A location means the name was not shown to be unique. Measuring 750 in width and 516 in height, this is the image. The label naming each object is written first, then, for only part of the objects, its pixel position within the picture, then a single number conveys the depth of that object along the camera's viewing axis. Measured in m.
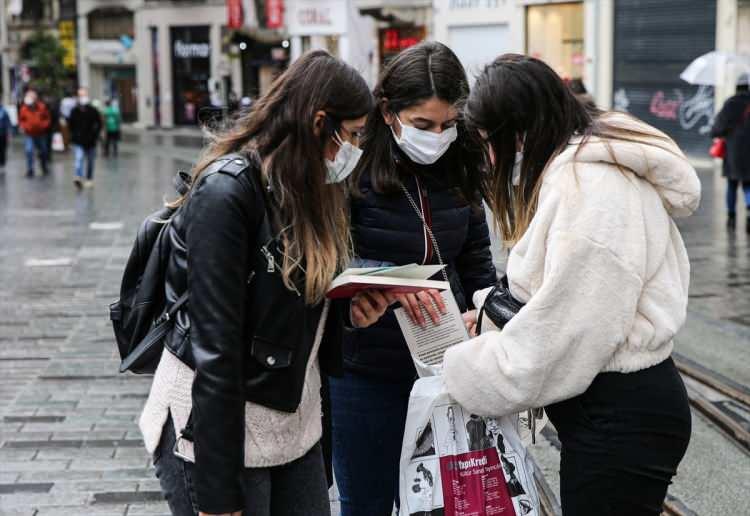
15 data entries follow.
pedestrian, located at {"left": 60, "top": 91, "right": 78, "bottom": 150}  29.18
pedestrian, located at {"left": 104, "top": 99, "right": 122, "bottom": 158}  30.20
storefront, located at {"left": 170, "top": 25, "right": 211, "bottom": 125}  49.28
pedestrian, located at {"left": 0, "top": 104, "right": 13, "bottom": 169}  25.47
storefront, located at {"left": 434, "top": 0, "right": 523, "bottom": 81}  26.88
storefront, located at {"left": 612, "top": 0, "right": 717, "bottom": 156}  23.88
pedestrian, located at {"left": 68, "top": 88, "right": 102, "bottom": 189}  20.80
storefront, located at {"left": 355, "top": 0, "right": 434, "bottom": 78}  28.75
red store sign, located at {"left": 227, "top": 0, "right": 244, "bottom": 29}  31.30
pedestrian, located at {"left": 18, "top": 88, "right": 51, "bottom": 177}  24.34
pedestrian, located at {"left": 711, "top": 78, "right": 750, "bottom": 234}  13.93
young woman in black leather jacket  2.47
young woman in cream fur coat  2.51
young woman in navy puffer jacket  3.41
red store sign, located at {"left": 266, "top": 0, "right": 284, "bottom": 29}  27.26
